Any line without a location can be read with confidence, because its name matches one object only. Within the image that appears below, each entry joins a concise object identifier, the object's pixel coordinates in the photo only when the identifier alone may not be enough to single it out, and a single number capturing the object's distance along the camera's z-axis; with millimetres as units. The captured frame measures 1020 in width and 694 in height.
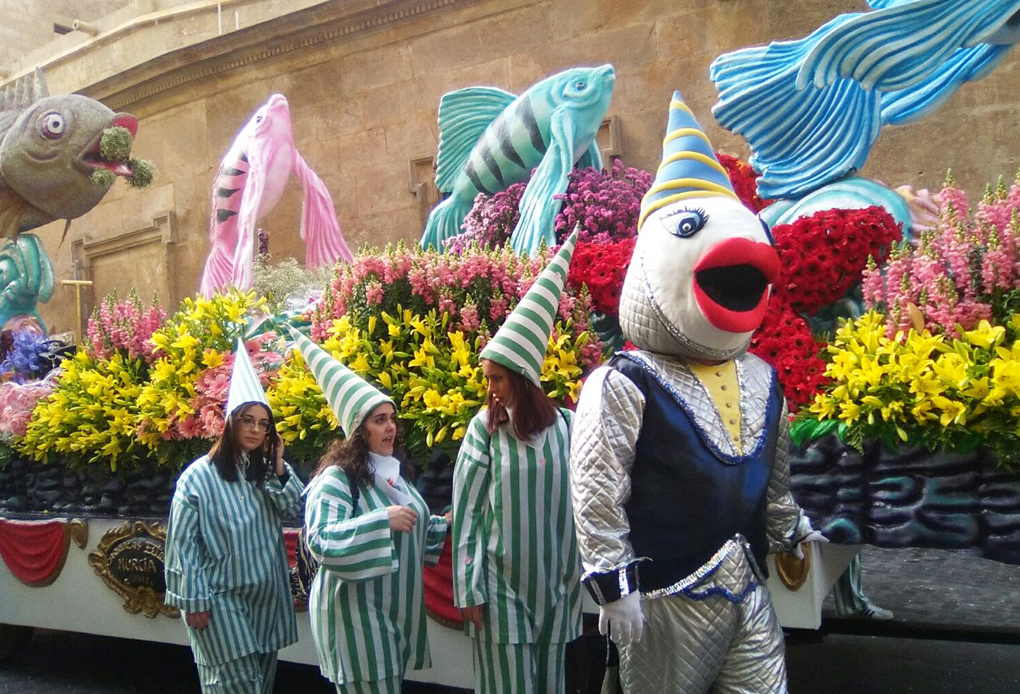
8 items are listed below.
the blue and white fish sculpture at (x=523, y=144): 5883
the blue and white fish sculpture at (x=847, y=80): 4535
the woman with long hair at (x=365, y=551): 3139
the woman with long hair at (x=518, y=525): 3139
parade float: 3295
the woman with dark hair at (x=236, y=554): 3791
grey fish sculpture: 8055
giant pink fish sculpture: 7840
